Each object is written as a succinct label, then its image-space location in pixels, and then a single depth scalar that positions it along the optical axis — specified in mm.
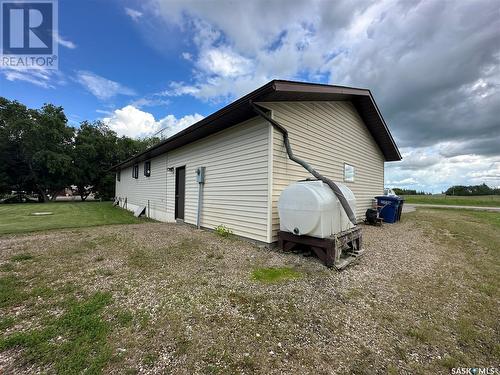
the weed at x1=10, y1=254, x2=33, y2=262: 4025
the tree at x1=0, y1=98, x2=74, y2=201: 19828
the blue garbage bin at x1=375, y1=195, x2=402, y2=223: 9203
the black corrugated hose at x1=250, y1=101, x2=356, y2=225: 4297
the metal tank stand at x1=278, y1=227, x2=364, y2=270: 3920
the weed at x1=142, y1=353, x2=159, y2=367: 1757
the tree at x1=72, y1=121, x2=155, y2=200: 23844
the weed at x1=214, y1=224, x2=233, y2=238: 6152
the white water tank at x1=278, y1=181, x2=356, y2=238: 4012
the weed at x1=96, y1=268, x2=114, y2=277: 3510
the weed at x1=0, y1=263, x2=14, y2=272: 3555
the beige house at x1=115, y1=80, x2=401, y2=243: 5152
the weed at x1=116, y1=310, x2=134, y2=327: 2242
